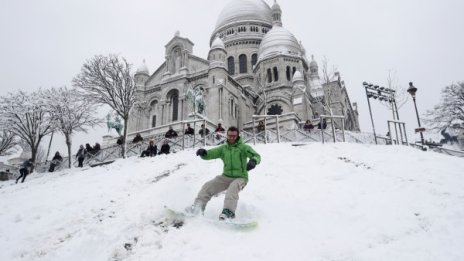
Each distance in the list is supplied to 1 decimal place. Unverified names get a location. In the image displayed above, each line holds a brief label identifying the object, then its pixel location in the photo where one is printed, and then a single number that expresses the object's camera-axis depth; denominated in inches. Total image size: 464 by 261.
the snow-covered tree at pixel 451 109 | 1122.7
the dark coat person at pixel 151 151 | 582.1
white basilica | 1193.4
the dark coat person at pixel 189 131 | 667.5
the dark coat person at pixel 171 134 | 674.2
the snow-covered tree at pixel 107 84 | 867.4
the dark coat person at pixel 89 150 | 743.7
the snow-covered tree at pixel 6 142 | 1112.6
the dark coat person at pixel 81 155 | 674.5
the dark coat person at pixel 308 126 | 678.8
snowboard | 197.8
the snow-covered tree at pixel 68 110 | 920.3
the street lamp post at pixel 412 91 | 638.3
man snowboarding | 218.9
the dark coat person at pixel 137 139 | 735.1
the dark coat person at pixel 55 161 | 750.5
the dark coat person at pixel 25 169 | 629.9
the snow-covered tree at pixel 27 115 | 944.9
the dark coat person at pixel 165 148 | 570.9
